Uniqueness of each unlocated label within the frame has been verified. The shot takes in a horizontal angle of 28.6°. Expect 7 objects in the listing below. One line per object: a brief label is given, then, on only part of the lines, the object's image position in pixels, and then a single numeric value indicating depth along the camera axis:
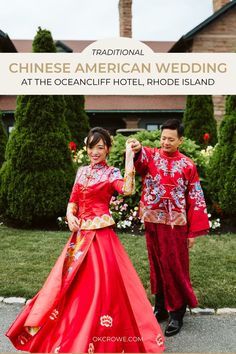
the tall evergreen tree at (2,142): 11.65
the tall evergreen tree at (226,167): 8.45
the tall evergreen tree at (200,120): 15.43
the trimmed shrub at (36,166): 8.59
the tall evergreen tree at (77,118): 14.48
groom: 3.96
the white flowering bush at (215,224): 8.44
